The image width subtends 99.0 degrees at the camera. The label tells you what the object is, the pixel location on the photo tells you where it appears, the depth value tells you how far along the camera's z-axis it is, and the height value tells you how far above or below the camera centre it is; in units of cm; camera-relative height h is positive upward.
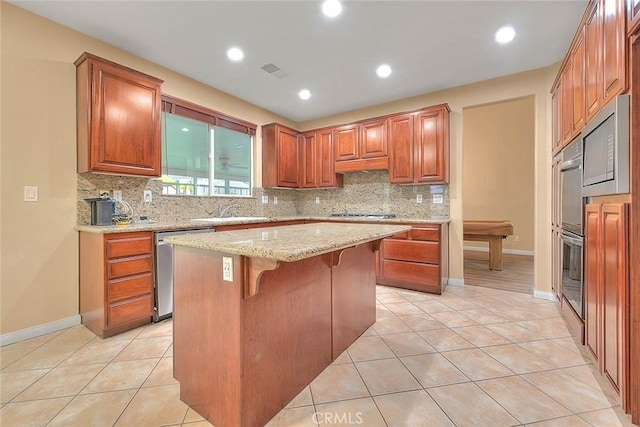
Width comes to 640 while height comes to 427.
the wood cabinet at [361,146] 398 +101
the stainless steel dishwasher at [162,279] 250 -62
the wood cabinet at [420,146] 351 +88
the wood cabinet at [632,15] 126 +93
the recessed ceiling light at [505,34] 245 +165
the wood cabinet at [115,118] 236 +87
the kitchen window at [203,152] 330 +84
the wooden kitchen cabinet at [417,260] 329 -60
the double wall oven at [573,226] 200 -12
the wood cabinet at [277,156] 436 +92
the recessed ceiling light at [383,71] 313 +166
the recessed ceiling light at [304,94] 380 +169
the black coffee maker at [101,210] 246 +3
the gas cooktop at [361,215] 417 -4
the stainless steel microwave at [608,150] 134 +34
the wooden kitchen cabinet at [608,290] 135 -45
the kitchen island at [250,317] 121 -54
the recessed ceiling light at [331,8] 213 +164
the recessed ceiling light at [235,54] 279 +166
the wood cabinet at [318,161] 450 +87
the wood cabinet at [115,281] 221 -58
